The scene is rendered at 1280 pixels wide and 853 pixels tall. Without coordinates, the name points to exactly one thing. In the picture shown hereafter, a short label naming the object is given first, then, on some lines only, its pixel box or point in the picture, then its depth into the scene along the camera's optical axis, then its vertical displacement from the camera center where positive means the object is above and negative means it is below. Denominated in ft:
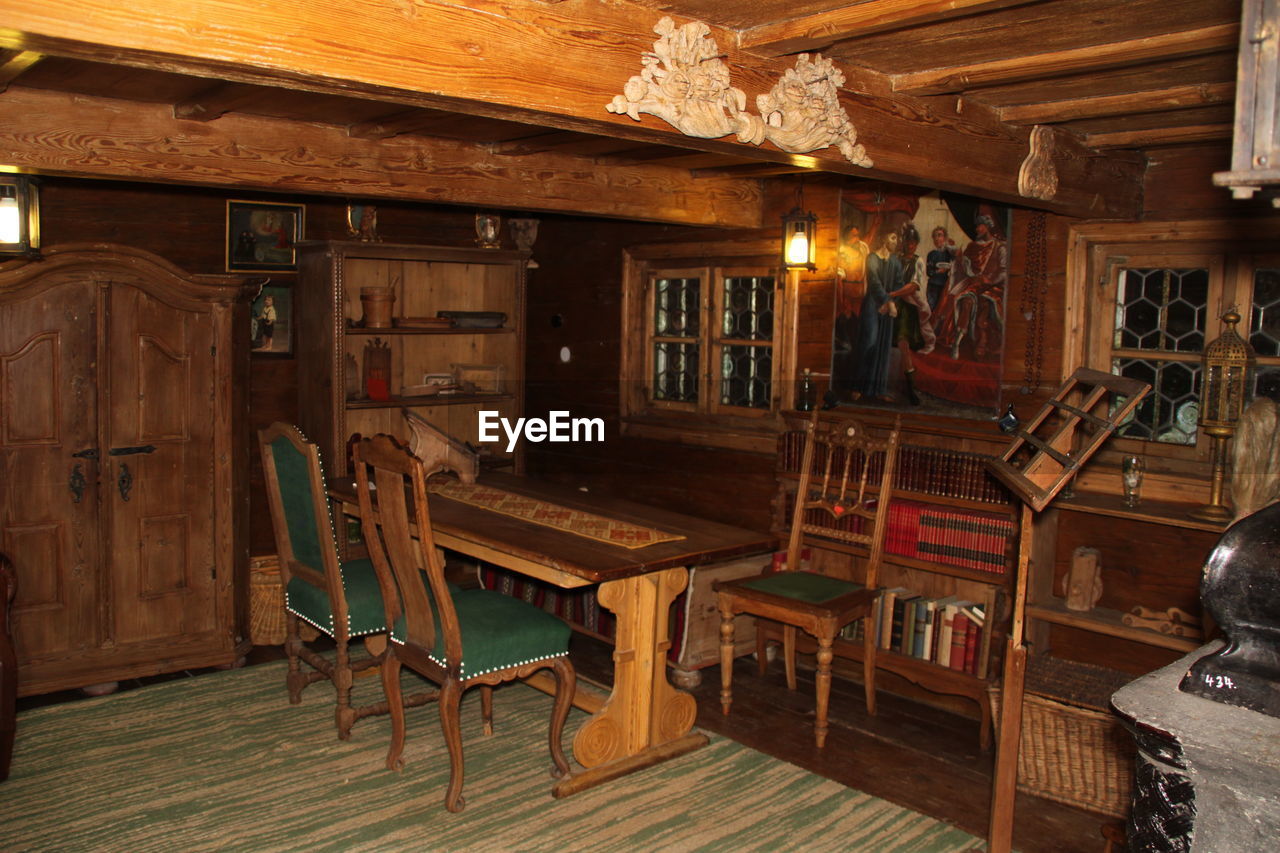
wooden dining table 11.77 -2.74
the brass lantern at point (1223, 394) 11.50 -0.44
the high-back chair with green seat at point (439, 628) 11.13 -3.19
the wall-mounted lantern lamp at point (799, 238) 15.64 +1.52
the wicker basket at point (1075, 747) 11.46 -4.34
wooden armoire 13.78 -1.86
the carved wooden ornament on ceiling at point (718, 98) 7.93 +1.89
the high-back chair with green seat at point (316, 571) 12.59 -3.01
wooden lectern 8.38 -1.12
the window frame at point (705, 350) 16.65 -0.18
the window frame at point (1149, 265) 12.28 +1.02
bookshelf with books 13.78 -3.11
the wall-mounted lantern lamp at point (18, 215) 12.95 +1.29
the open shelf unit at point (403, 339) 16.49 -0.13
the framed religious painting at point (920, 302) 14.20 +0.60
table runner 12.68 -2.33
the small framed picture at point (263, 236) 16.56 +1.45
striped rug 10.78 -5.06
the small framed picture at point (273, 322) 17.12 +0.09
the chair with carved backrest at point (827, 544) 13.29 -2.85
